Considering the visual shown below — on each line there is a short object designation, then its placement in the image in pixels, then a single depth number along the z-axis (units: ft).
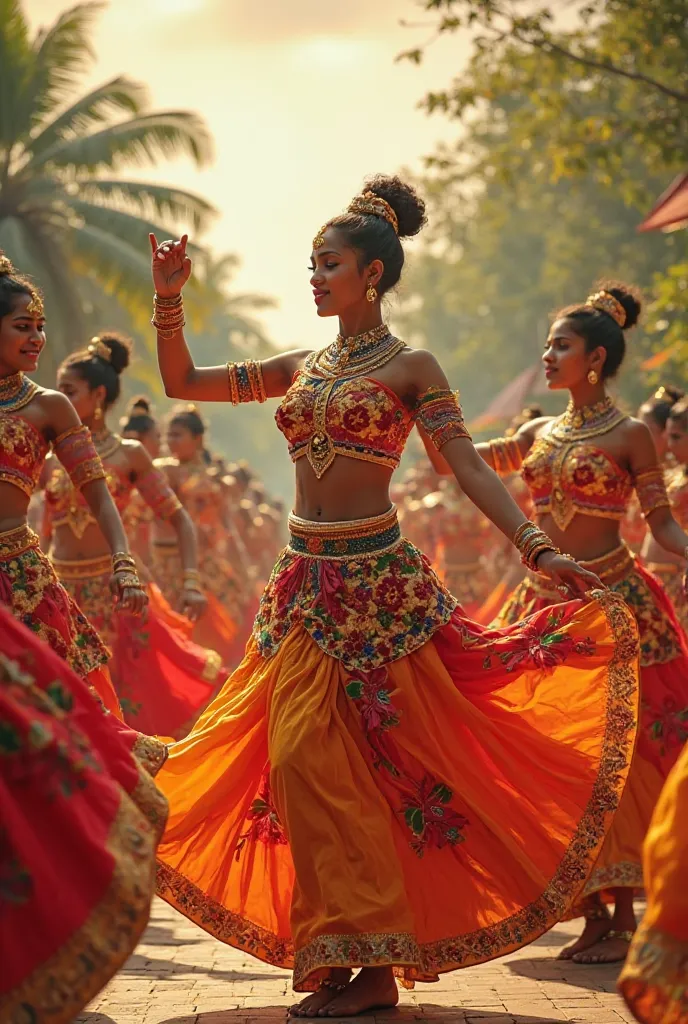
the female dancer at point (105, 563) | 44.41
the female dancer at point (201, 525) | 68.84
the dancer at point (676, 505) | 55.84
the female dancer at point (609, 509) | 38.11
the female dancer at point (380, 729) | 28.61
